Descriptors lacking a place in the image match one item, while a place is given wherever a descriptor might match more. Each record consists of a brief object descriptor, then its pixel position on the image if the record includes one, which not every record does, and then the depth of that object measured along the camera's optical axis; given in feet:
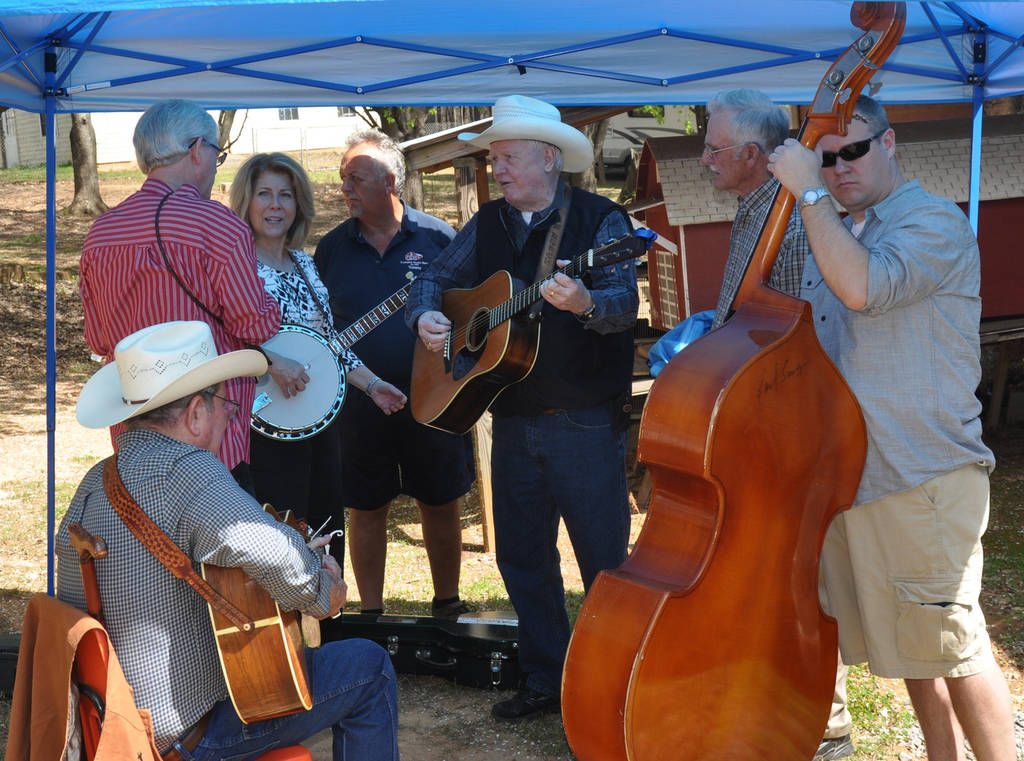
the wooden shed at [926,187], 20.33
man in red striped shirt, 10.79
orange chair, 7.30
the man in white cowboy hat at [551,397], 11.66
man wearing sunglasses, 8.94
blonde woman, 12.98
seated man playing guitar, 7.78
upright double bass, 8.36
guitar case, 13.57
